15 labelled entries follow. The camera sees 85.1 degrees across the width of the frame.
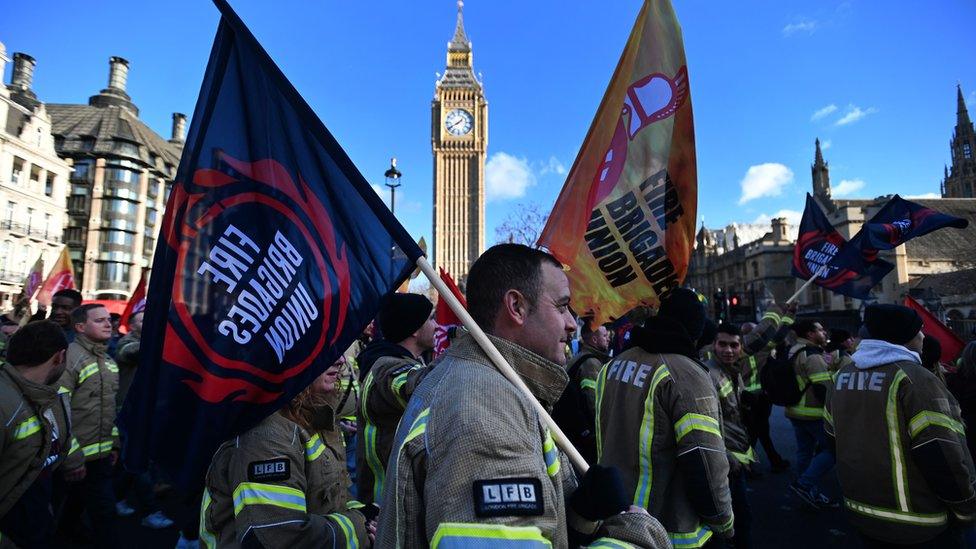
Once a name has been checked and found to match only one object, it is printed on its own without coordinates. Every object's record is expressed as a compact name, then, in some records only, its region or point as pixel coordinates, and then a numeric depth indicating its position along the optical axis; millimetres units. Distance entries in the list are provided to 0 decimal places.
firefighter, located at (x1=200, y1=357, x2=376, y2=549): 1954
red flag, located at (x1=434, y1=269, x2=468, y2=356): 6625
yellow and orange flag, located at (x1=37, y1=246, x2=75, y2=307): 9250
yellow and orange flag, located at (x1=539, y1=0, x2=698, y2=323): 3236
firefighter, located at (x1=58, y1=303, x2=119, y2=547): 4445
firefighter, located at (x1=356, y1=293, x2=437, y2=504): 2941
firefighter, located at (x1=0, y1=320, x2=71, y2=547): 2920
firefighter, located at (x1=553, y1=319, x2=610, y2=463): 4328
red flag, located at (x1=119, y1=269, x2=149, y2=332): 7823
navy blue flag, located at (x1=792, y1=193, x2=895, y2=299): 6363
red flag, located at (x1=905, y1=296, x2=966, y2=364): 6160
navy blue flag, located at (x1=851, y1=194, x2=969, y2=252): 6031
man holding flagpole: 1085
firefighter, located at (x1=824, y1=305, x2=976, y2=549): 2857
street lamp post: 15461
